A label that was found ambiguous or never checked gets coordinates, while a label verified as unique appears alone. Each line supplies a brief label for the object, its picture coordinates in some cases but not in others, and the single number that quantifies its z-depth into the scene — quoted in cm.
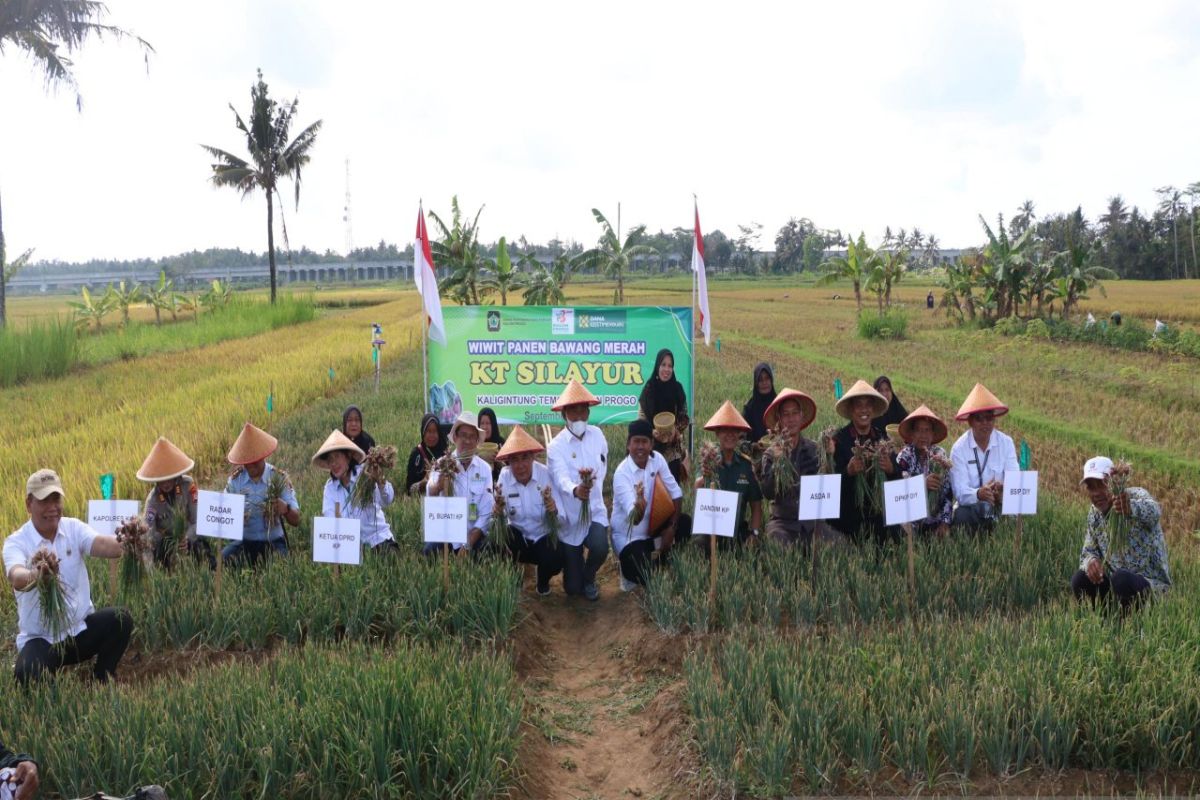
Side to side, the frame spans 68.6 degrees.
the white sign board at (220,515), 574
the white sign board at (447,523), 584
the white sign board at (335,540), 578
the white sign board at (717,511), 573
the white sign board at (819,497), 585
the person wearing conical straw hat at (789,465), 648
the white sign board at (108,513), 550
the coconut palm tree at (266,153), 3859
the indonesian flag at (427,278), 968
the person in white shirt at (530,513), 683
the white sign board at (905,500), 575
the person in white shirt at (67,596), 474
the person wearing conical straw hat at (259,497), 640
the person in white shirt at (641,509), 673
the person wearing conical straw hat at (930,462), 654
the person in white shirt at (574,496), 685
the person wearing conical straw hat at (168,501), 613
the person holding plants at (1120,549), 524
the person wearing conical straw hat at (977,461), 669
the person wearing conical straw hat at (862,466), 630
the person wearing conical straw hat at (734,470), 660
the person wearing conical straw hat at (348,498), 659
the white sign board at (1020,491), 600
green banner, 987
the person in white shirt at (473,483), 675
